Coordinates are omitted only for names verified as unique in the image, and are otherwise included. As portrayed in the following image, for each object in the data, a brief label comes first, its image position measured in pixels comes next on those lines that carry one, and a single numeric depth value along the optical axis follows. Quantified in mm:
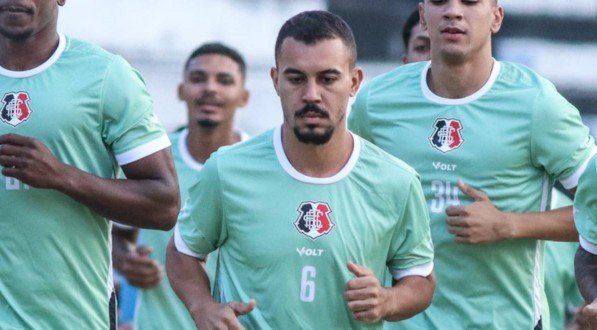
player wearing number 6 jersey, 13852
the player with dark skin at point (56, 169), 13969
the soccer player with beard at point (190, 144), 20609
